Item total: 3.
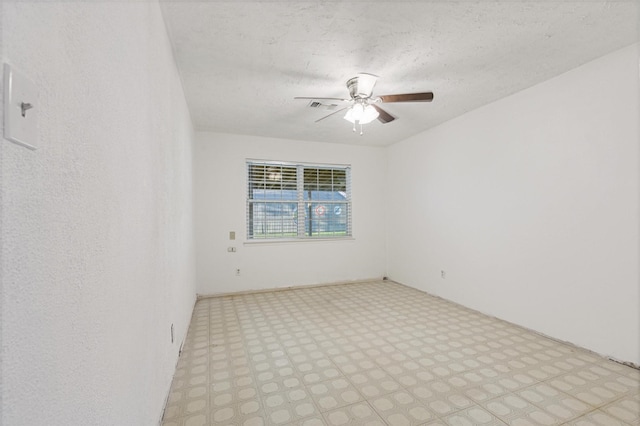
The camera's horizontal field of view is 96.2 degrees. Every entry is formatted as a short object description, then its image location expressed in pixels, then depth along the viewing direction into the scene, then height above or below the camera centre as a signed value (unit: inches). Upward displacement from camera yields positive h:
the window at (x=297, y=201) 178.7 +8.1
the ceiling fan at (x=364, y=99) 96.0 +39.2
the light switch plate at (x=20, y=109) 17.5 +6.8
